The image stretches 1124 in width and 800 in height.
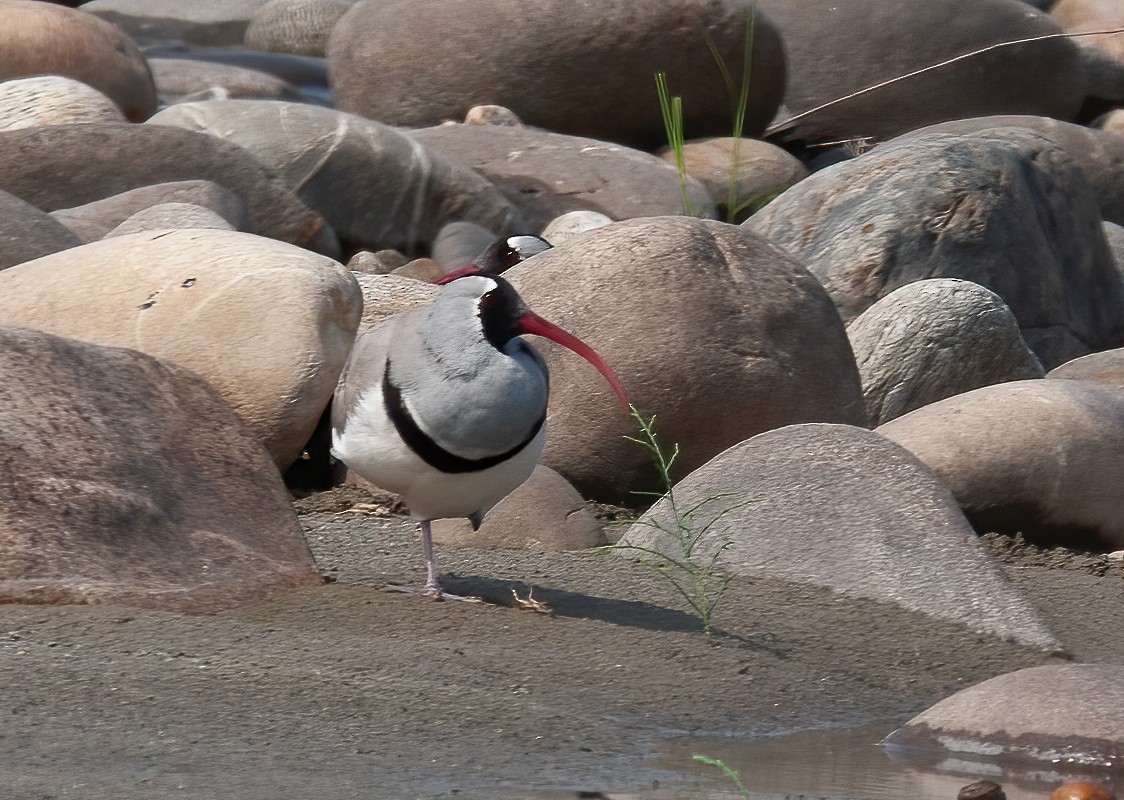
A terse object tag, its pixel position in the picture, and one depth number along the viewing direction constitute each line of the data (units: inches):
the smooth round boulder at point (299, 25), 1646.2
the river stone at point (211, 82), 1354.6
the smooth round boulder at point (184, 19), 1734.7
